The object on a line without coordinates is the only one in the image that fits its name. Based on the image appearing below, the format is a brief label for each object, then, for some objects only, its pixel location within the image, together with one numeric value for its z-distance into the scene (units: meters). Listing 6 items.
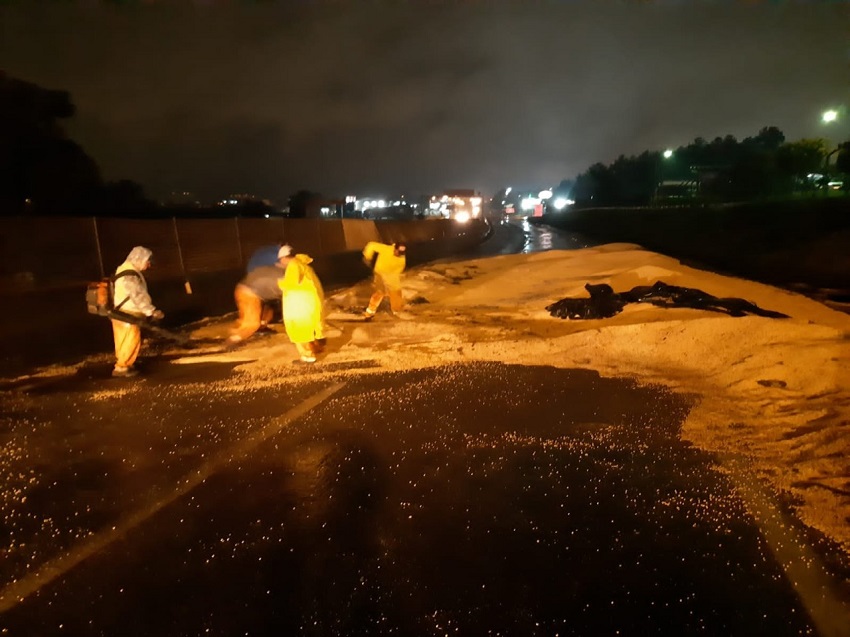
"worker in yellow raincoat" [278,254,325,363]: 9.29
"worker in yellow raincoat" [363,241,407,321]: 13.12
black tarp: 12.00
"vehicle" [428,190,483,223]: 103.67
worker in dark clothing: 11.05
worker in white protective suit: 8.74
